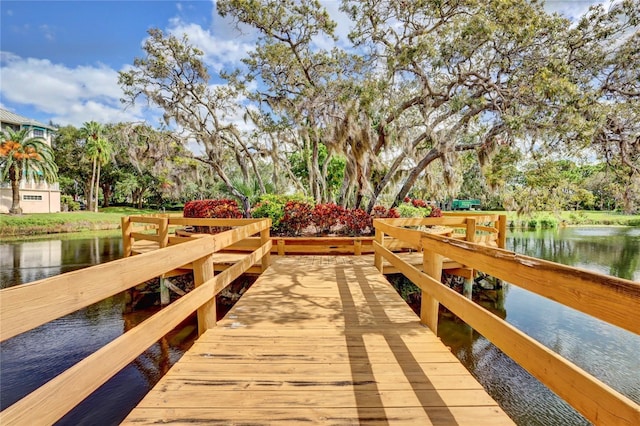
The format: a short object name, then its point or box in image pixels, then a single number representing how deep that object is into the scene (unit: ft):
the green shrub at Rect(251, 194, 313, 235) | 28.40
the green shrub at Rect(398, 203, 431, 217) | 34.90
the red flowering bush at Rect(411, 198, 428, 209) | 39.52
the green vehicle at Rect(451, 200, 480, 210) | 185.87
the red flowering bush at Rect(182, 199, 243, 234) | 31.58
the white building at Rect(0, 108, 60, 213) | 93.35
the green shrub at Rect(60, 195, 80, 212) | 112.44
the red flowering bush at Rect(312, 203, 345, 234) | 28.50
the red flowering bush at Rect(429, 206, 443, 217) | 37.76
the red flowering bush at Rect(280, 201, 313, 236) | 28.37
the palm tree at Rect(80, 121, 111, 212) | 105.81
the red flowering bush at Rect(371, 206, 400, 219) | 31.27
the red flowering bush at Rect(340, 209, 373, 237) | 28.84
